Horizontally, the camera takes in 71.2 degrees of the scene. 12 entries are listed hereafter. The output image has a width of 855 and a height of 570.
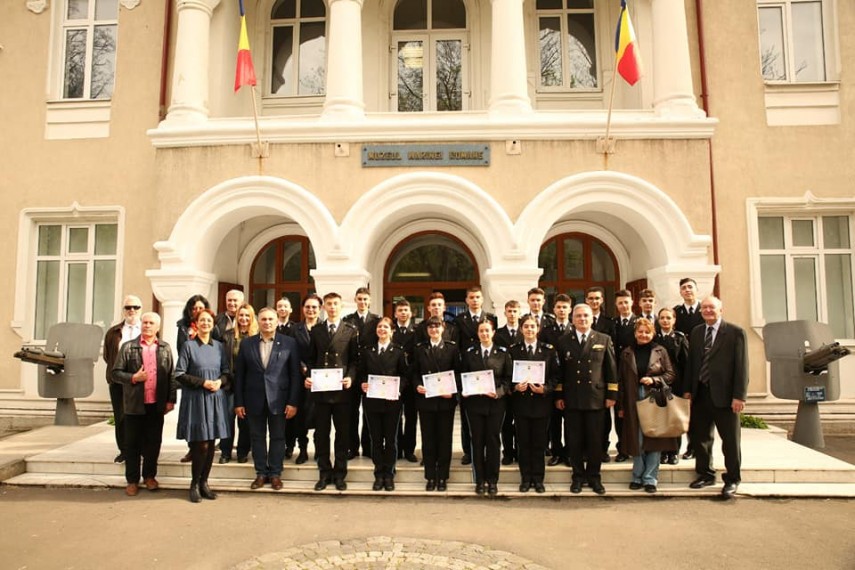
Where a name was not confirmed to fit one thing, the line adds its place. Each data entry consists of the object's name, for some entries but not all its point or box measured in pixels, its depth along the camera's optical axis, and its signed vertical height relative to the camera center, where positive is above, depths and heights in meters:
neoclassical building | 9.10 +3.01
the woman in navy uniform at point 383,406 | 6.22 -0.66
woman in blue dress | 5.87 -0.56
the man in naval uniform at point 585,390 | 6.05 -0.49
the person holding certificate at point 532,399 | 6.03 -0.57
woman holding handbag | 6.02 -0.45
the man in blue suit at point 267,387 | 6.18 -0.46
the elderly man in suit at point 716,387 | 5.97 -0.45
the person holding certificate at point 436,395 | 6.09 -0.54
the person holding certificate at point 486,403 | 5.99 -0.61
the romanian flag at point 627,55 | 8.39 +4.06
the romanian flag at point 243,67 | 8.88 +4.10
